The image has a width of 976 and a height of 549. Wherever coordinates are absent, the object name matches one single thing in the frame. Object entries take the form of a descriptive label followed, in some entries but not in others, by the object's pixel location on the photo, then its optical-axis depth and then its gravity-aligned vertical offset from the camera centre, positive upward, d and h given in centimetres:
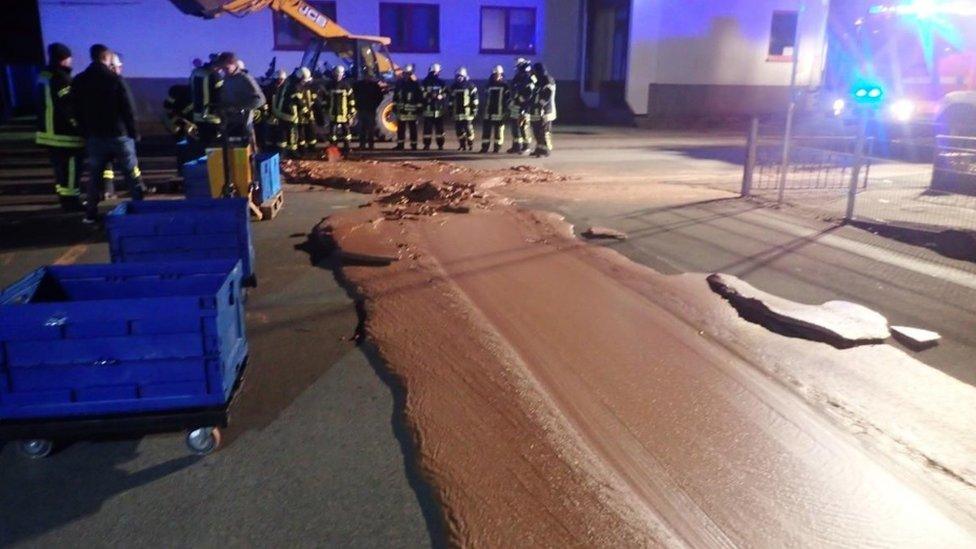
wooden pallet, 980 -157
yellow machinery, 1945 +98
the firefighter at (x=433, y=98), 1781 -27
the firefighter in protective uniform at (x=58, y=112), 964 -41
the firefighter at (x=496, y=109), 1727 -48
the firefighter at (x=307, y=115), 1605 -66
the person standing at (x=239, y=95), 948 -15
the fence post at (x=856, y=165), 988 -88
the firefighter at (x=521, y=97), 1692 -20
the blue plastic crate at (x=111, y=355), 371 -131
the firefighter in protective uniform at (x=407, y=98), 1753 -28
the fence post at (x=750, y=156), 1115 -92
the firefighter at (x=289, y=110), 1573 -54
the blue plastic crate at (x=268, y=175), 974 -117
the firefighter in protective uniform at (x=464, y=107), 1788 -46
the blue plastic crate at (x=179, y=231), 609 -116
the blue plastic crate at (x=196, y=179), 923 -114
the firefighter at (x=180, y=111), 1300 -50
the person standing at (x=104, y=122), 897 -49
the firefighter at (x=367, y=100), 1772 -35
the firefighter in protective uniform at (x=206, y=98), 1123 -23
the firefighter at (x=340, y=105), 1678 -45
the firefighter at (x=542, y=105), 1650 -35
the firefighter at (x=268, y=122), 1556 -79
